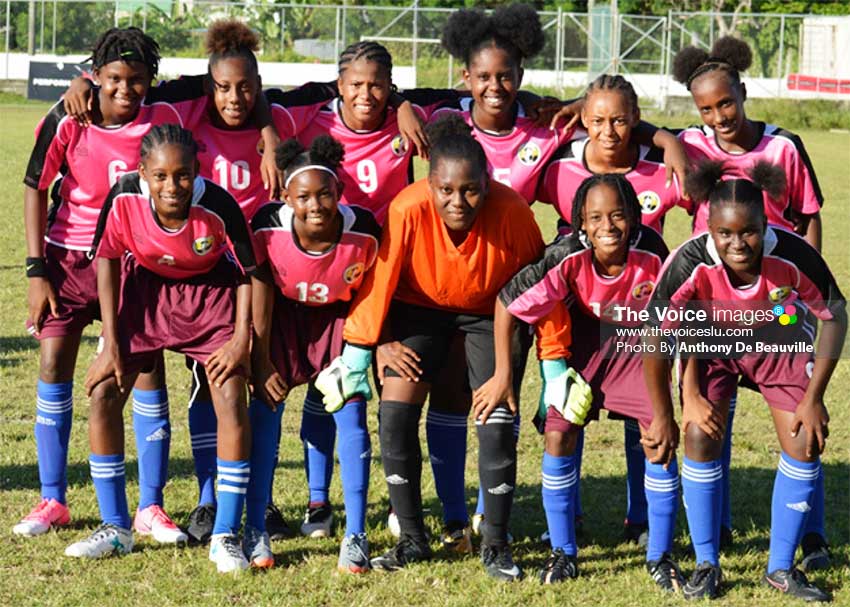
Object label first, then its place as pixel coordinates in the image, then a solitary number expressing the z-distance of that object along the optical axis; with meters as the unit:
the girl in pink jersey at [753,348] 4.77
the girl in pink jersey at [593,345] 4.98
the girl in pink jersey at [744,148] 5.43
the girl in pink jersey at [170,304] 5.05
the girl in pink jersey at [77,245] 5.46
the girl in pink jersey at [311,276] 5.08
